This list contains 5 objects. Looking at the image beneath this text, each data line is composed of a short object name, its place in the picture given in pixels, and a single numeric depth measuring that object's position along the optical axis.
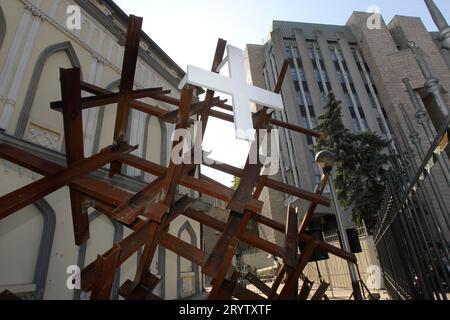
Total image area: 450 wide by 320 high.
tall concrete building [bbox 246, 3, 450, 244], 29.05
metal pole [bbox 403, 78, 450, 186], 2.36
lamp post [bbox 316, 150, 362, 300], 4.73
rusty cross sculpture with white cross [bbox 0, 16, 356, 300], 2.60
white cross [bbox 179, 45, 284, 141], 2.76
